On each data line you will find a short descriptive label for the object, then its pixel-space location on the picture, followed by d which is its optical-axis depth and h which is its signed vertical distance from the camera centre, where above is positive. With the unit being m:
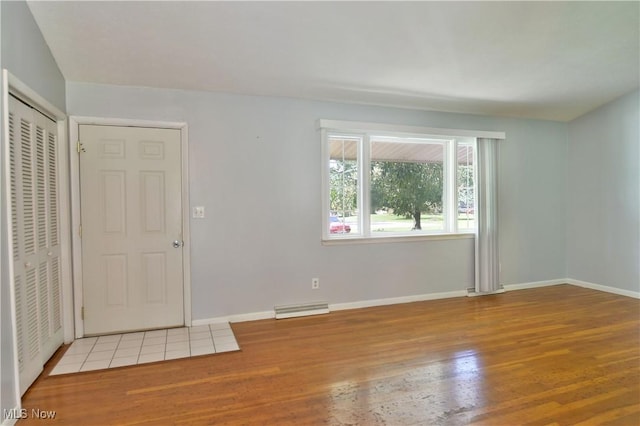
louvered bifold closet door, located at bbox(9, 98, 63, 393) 2.37 -0.18
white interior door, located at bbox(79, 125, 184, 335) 3.42 -0.16
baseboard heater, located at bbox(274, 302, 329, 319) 3.95 -1.11
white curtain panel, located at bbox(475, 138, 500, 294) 4.79 -0.05
